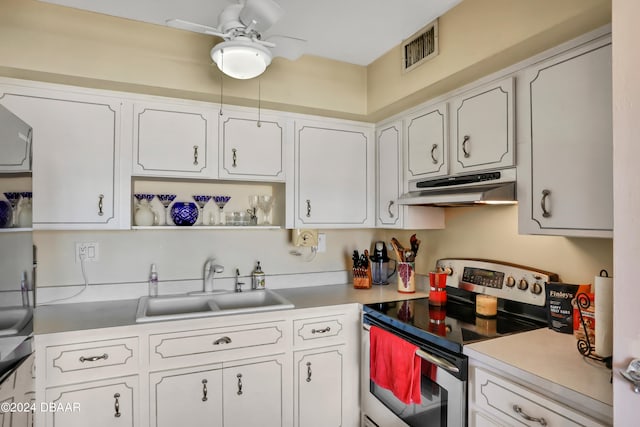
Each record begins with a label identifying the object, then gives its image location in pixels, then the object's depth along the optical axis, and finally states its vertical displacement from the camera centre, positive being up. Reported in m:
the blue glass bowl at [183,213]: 2.27 +0.01
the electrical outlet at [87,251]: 2.22 -0.23
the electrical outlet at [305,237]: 2.64 -0.16
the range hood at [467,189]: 1.68 +0.13
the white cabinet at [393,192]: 2.42 +0.16
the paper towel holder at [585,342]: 1.30 -0.47
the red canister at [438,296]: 2.13 -0.47
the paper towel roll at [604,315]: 1.24 -0.34
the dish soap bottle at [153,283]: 2.33 -0.44
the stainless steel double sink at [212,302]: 2.12 -0.55
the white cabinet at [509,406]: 1.16 -0.65
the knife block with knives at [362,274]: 2.65 -0.43
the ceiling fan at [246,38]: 1.36 +0.73
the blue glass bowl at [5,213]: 1.14 +0.00
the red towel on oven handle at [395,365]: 1.72 -0.75
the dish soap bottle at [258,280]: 2.54 -0.45
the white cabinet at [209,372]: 1.69 -0.81
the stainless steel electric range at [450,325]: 1.56 -0.53
